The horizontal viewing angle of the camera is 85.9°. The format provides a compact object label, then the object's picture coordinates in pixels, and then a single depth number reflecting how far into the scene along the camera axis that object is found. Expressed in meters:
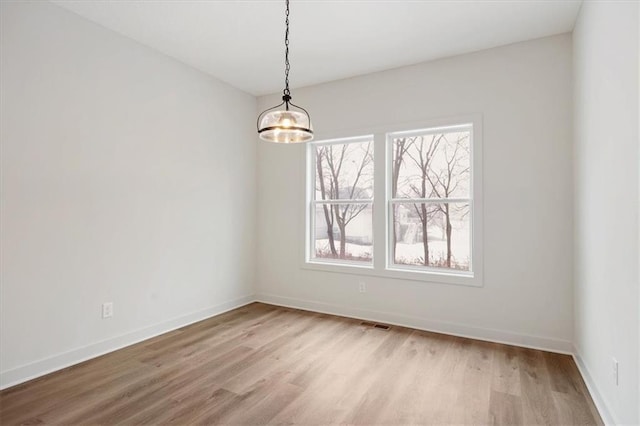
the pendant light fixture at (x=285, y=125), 2.31
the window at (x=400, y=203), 3.64
